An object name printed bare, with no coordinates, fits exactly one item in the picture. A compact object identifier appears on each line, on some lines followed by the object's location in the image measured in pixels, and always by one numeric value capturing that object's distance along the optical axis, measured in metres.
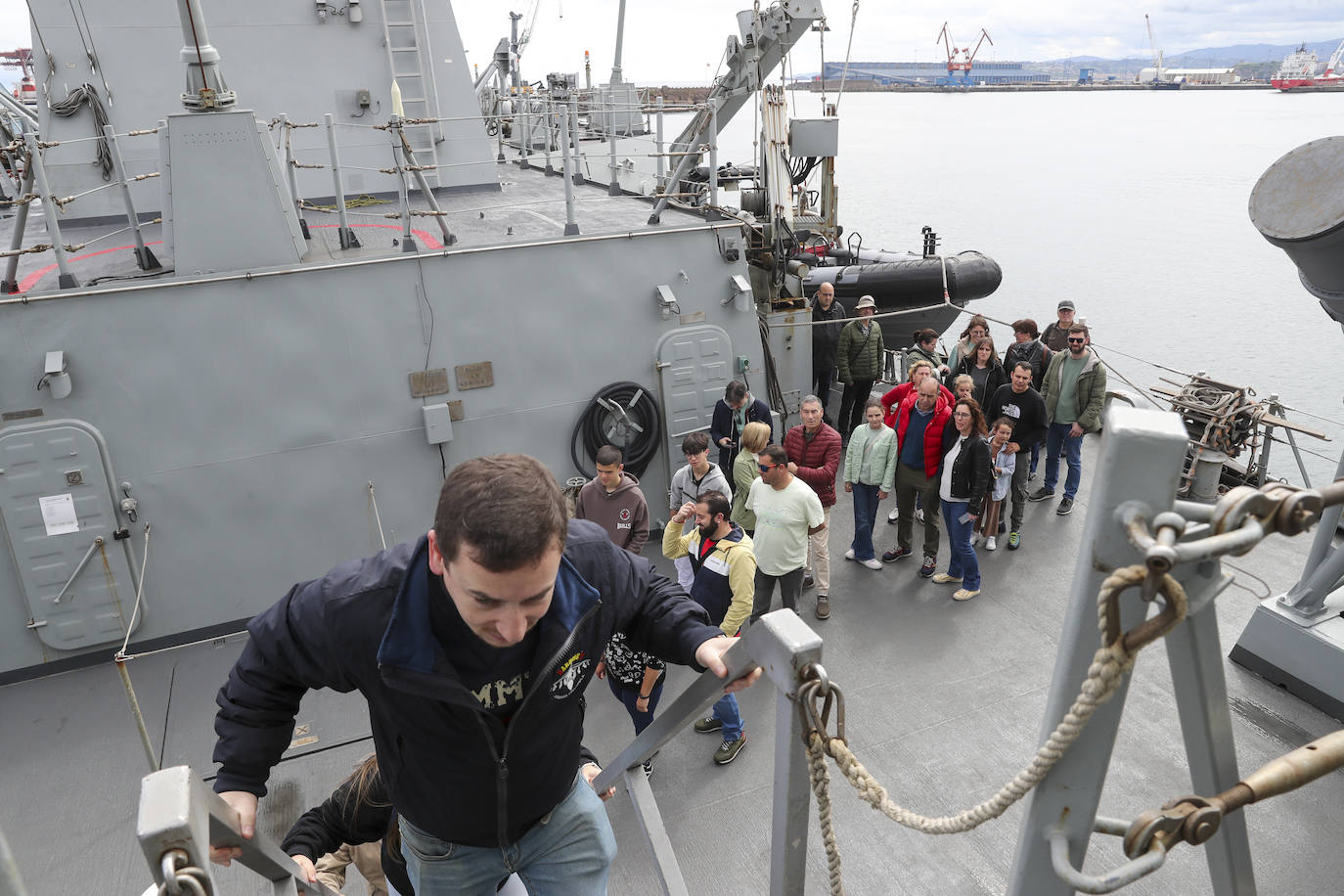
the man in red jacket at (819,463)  5.86
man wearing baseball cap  7.68
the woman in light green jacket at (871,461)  6.14
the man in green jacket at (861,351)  7.98
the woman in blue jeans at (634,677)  4.02
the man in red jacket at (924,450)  5.97
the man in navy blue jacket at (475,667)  1.47
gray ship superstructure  4.43
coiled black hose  6.68
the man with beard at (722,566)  4.26
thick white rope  1.08
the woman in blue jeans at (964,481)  5.70
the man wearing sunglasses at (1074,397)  6.83
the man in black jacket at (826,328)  8.28
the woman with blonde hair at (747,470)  5.54
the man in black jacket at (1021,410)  6.41
